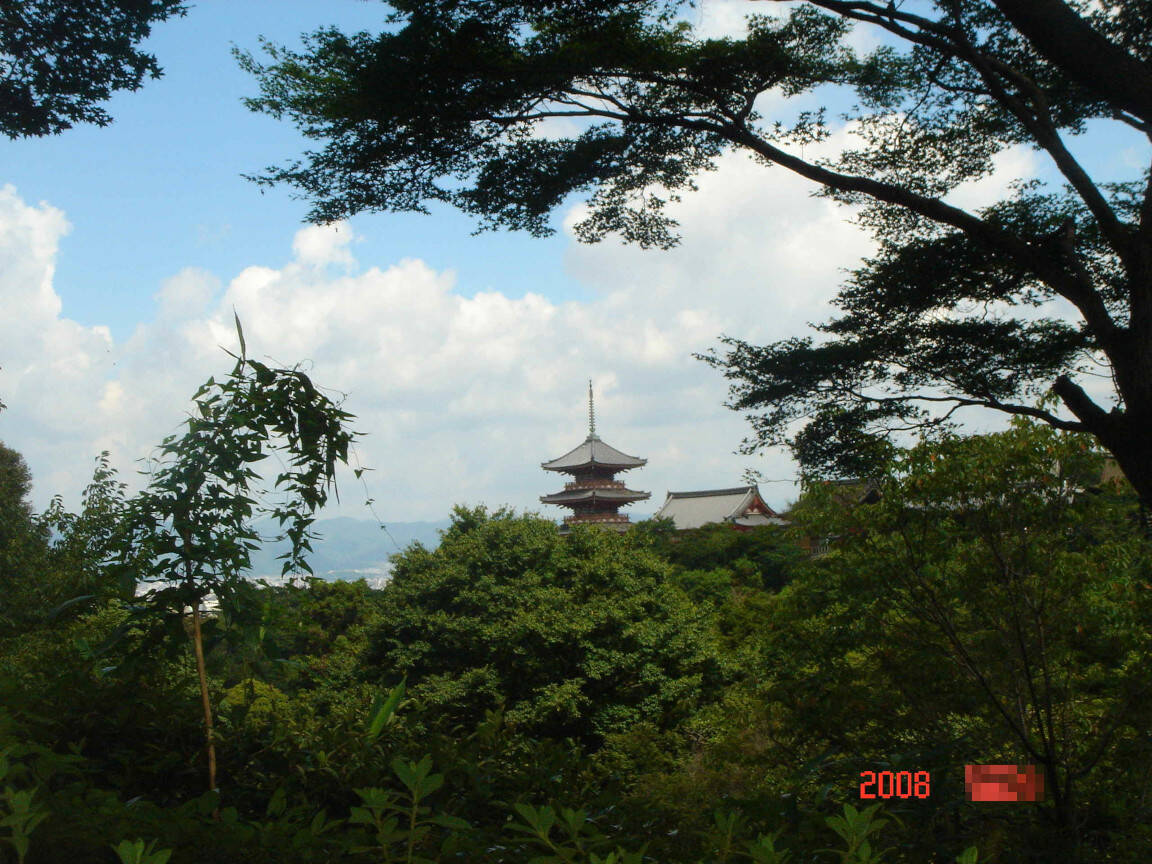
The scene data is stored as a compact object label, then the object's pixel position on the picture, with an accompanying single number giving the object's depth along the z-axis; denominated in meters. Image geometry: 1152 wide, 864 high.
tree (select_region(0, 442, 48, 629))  7.98
